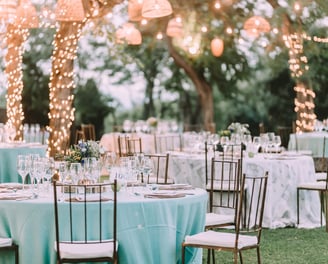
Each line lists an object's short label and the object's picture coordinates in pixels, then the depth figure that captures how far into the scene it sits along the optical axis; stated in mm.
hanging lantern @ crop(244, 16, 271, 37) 13688
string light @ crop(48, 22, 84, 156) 12317
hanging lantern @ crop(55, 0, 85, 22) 9685
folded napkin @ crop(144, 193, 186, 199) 5878
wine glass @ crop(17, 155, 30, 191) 6214
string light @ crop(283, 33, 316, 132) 15928
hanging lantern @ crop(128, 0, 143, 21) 12130
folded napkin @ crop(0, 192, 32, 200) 5771
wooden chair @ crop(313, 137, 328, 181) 15141
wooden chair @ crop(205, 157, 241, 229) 9480
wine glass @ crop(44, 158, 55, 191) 6126
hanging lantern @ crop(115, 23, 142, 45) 14258
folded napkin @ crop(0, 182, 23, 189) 6639
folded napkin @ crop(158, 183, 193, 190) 6490
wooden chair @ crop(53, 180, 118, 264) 5263
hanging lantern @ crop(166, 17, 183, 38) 15060
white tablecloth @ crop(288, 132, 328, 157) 15183
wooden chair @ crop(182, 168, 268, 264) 5758
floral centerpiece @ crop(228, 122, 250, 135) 10964
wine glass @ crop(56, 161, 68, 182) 6000
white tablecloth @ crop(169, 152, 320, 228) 9863
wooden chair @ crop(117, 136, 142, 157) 16438
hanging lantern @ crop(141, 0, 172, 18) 9503
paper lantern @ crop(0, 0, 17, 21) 10591
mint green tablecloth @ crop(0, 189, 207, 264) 5547
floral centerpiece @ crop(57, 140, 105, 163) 6191
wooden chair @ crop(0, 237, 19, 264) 5575
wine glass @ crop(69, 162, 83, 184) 5813
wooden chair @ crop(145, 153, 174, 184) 10373
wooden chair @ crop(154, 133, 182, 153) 16786
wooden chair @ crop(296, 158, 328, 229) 9620
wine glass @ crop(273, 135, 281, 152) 10637
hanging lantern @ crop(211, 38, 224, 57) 15974
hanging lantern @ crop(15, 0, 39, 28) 11150
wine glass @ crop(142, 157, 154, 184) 6238
